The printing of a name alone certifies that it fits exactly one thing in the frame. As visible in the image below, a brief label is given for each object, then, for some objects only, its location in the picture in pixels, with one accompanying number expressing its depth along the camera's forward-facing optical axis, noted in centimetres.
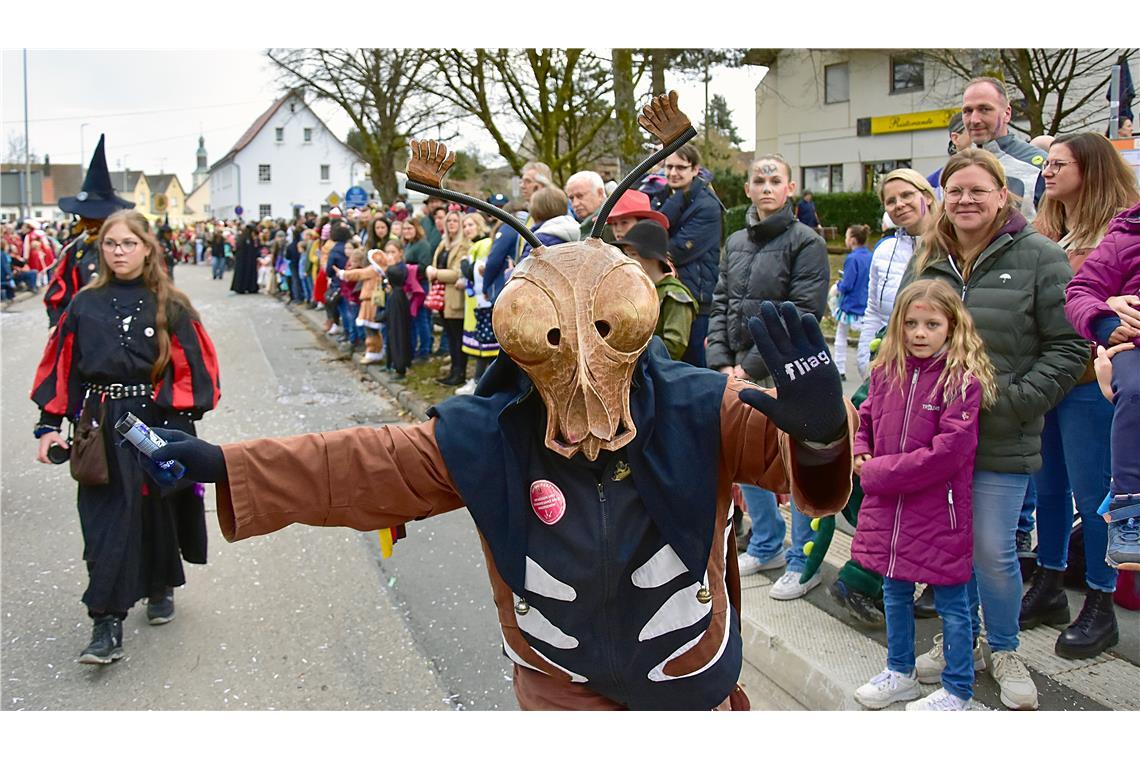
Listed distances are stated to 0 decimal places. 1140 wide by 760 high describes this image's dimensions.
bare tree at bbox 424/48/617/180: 1636
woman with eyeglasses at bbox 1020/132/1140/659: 377
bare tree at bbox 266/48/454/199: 1975
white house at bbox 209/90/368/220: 5647
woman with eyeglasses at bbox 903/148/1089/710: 342
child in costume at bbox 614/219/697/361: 449
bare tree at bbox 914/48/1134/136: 1410
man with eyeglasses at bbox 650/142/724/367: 568
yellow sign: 2494
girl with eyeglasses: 438
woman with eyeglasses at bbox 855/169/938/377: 459
